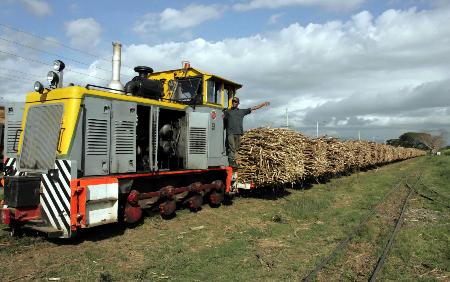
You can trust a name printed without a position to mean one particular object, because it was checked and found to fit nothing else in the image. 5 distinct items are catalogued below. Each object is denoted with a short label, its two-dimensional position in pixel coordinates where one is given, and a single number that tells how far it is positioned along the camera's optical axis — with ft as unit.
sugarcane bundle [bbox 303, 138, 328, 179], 51.37
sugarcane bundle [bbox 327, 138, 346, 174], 62.80
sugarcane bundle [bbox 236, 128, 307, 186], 38.89
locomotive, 21.85
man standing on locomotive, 35.73
